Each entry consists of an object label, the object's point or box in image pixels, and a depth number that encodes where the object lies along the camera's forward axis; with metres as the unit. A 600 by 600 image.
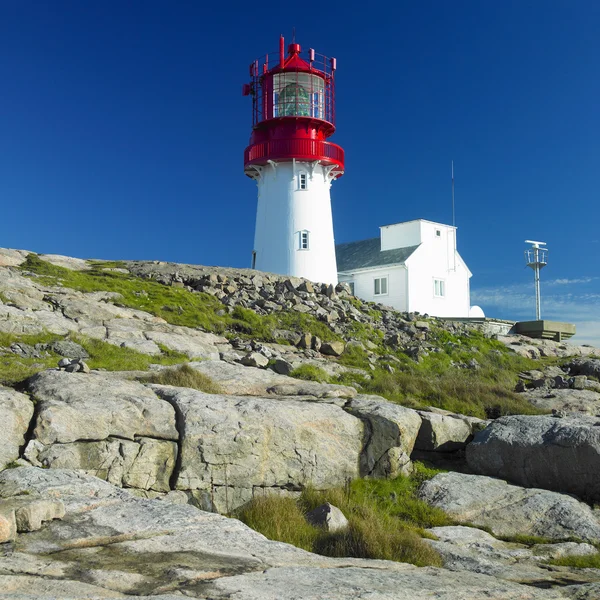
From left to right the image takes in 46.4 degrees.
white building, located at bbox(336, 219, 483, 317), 43.03
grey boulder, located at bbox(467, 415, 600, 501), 12.37
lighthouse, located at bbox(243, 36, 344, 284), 36.75
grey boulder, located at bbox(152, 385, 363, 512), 10.52
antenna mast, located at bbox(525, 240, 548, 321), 47.28
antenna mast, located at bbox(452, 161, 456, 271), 46.66
